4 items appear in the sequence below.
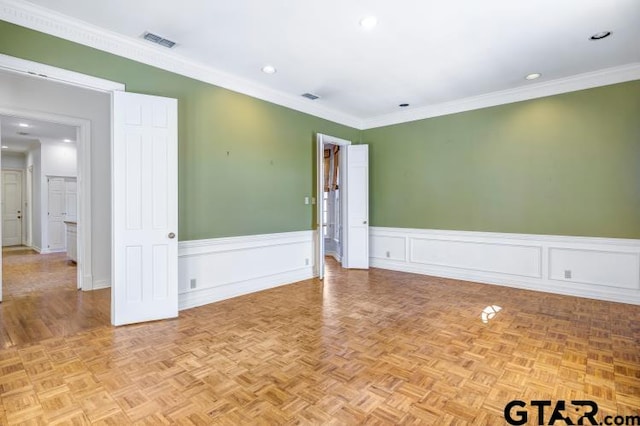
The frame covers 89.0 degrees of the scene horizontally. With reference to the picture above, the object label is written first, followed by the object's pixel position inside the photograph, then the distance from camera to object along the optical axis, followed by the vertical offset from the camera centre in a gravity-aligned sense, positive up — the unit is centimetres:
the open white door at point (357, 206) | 626 +5
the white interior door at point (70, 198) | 863 +29
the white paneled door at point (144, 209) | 327 +0
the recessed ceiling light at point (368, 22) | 298 +174
